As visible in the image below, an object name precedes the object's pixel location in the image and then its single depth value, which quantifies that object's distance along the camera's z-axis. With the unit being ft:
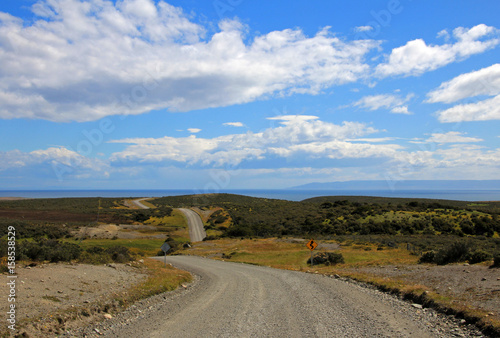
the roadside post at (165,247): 88.42
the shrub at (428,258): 77.49
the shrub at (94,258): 59.97
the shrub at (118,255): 71.41
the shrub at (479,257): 65.77
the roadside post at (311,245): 88.58
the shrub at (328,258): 97.70
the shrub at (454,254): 70.49
